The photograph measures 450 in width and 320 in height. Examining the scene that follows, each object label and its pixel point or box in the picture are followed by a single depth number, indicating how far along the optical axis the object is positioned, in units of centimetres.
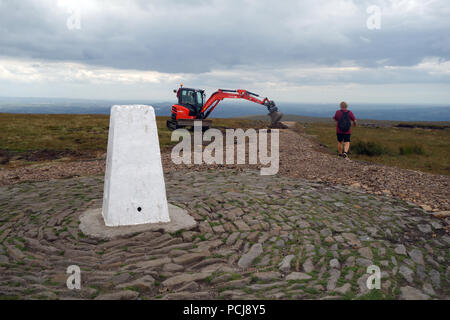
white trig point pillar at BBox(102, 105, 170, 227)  672
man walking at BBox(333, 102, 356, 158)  1512
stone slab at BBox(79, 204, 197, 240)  632
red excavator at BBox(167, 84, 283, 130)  2692
